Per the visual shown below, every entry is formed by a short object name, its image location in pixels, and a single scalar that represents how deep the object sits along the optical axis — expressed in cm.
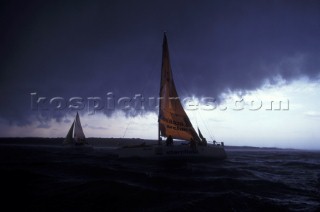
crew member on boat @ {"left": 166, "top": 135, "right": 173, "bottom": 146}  2457
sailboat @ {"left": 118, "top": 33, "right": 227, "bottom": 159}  2269
